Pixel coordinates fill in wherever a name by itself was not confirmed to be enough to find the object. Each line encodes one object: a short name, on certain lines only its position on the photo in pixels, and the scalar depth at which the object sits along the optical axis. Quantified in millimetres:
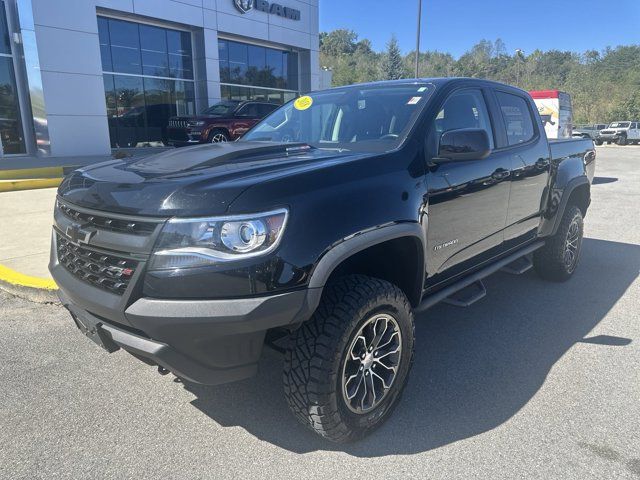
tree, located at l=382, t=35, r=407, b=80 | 87625
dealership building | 14930
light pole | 23012
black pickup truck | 2045
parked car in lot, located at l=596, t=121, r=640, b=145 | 37156
